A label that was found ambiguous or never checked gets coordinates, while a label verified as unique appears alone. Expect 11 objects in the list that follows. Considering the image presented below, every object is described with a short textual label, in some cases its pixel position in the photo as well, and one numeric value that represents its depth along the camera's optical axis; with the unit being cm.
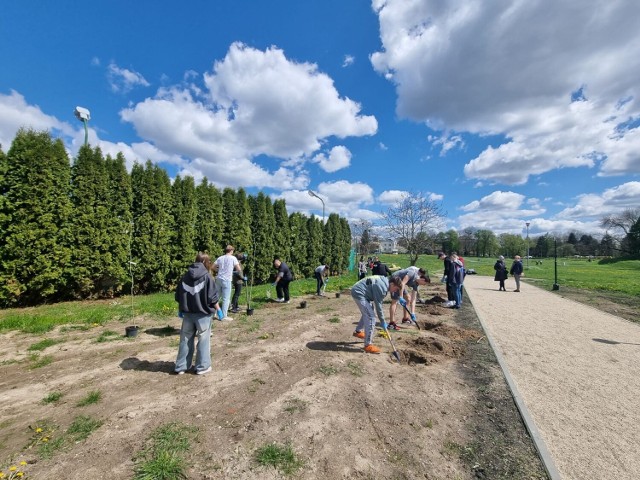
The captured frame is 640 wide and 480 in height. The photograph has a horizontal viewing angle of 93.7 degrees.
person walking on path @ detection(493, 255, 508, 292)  1599
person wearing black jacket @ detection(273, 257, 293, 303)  1034
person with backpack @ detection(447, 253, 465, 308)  1036
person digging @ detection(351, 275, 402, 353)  569
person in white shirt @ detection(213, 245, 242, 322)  756
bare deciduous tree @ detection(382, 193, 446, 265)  1593
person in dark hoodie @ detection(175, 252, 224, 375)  447
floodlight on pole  1102
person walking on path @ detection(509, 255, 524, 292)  1520
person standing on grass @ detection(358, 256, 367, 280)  1695
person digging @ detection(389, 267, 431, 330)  671
